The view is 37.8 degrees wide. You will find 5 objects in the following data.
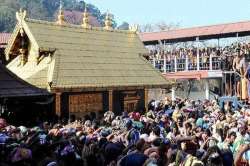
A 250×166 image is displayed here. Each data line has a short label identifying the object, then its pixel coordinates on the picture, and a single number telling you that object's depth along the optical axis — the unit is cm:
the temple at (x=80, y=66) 1443
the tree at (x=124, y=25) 8377
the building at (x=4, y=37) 2282
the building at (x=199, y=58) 2211
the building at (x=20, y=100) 1223
